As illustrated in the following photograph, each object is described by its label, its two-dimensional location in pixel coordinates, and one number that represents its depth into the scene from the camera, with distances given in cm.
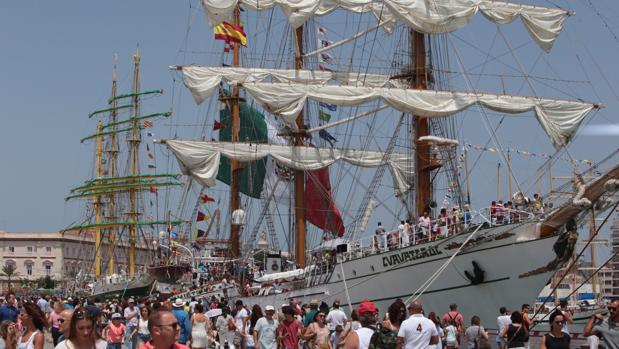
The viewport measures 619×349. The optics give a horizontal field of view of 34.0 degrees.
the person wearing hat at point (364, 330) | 949
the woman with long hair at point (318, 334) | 1376
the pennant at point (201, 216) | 5788
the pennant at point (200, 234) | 5959
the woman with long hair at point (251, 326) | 1665
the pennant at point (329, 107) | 4962
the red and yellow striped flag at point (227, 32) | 5212
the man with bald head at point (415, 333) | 1015
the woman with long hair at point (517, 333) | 1328
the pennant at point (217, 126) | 5551
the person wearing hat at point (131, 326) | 1912
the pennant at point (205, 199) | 5750
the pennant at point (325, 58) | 5053
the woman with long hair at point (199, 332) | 1603
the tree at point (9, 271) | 12962
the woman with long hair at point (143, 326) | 1609
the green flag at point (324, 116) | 5090
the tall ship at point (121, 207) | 6581
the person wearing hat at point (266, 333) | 1527
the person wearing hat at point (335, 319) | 1755
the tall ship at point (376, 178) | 2703
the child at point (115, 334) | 1658
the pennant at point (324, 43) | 5094
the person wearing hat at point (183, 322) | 1498
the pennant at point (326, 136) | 4894
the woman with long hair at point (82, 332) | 758
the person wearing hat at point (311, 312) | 1739
